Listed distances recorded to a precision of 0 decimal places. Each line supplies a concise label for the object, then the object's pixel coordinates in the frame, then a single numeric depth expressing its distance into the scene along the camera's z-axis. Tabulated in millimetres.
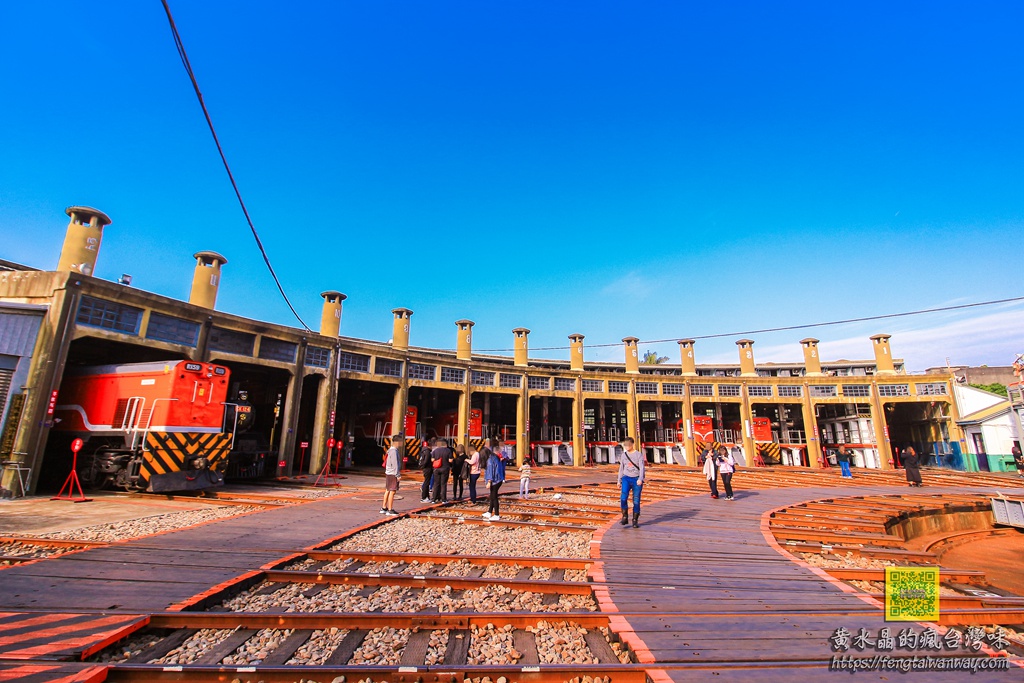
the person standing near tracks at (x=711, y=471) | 14289
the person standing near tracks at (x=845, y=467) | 23100
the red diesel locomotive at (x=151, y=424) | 12742
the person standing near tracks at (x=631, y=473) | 9183
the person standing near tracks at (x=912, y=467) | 18828
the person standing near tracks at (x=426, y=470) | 12582
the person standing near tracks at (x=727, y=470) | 14094
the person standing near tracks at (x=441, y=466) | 11945
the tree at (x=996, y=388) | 42662
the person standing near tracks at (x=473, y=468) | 11812
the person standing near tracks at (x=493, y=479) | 10102
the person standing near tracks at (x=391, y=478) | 10219
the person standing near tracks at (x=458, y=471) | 13203
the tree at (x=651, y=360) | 51125
